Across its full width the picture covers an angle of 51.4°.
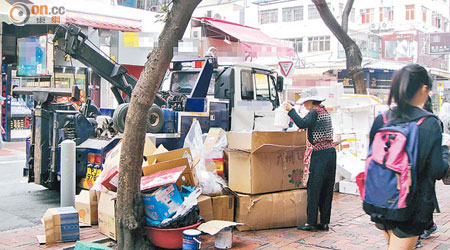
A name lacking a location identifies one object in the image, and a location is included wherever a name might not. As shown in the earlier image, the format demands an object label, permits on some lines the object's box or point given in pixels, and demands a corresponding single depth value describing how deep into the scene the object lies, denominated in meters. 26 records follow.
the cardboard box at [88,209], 5.89
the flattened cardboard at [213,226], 4.78
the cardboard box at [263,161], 5.68
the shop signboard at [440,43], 34.00
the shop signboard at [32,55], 16.31
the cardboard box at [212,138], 6.18
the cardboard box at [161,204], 4.74
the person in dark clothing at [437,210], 5.25
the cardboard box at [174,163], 5.16
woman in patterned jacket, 5.70
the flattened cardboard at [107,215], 5.18
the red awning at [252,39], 17.15
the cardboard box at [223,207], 5.49
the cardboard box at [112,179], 5.30
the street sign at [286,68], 13.62
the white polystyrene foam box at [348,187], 8.23
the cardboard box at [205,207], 5.32
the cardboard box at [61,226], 5.18
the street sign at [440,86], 28.25
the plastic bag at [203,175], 5.51
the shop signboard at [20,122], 16.52
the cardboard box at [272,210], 5.64
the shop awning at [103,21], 15.52
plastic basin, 4.73
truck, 7.29
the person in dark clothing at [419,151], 2.88
